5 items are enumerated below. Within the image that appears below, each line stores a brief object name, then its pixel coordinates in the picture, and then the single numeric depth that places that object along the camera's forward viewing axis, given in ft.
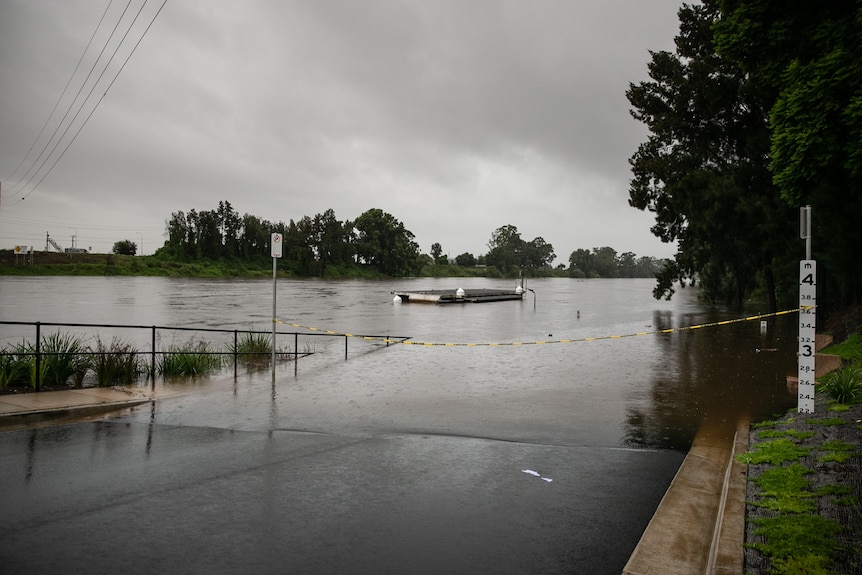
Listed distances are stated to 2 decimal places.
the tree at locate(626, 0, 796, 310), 83.41
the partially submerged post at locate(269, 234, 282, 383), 42.52
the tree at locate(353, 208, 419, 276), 554.87
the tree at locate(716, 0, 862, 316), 31.99
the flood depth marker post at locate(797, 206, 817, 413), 24.14
